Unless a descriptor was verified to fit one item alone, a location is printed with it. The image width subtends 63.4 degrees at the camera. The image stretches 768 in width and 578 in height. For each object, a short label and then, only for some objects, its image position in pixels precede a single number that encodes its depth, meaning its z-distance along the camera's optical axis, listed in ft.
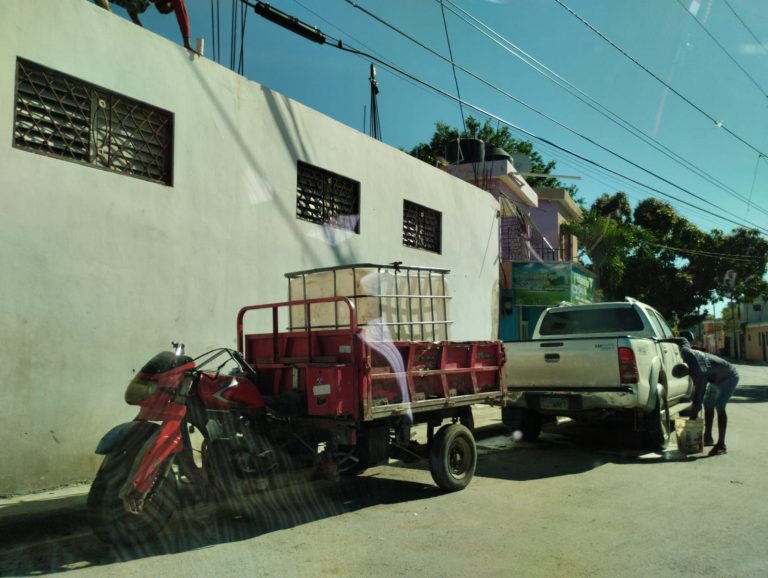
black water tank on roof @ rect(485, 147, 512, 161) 68.03
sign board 60.85
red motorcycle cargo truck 14.47
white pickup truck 25.71
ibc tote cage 19.45
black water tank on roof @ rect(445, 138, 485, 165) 64.59
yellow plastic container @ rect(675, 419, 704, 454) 26.21
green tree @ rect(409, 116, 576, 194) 109.50
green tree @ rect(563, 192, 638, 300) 85.92
